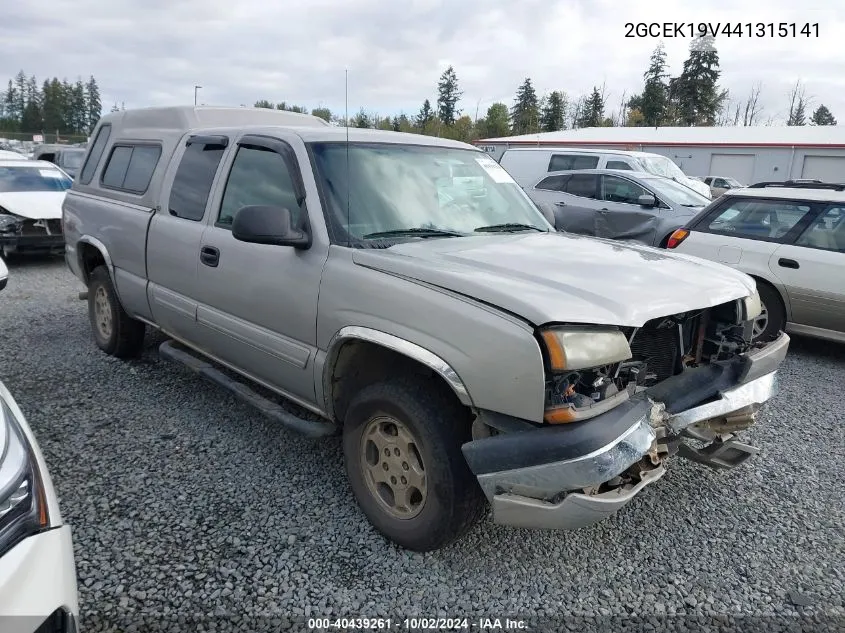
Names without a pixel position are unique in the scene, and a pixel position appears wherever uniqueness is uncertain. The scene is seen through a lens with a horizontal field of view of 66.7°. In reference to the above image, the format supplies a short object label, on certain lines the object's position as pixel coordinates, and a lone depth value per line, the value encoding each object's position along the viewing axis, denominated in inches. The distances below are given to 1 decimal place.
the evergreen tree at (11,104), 3511.3
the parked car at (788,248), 232.5
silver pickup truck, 94.9
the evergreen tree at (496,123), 2506.4
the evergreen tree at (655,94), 2503.7
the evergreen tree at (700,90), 2324.1
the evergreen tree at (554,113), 2719.0
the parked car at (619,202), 391.9
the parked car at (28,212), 373.4
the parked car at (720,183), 1037.2
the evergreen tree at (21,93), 3528.5
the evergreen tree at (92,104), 3167.1
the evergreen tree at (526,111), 2827.3
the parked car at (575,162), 542.1
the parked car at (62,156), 696.4
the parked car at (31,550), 64.2
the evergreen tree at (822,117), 2898.6
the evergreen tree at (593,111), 2738.7
